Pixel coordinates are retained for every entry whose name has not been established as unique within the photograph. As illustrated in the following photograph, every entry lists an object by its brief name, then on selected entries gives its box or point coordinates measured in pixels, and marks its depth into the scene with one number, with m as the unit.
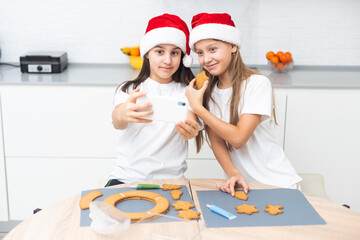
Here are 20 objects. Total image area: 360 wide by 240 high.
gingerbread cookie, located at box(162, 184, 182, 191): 1.44
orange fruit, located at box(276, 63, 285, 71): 2.77
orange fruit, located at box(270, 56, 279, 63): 2.76
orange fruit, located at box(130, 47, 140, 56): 2.87
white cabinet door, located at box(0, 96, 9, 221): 2.51
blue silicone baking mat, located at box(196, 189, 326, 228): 1.22
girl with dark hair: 1.76
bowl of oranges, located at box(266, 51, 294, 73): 2.76
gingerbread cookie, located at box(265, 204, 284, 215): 1.27
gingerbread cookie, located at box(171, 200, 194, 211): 1.30
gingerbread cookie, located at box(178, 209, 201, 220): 1.25
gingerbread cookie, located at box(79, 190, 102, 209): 1.31
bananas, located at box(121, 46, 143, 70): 2.85
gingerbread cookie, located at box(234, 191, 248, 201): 1.38
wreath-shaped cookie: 1.23
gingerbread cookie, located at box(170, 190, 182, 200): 1.36
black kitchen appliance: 2.68
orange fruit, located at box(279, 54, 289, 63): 2.74
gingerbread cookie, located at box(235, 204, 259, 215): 1.28
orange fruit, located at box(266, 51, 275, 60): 2.79
